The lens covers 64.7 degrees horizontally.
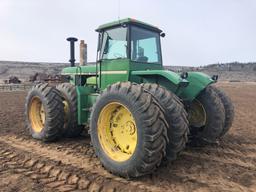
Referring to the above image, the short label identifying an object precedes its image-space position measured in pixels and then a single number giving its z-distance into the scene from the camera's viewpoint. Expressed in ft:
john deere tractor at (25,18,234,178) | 9.71
